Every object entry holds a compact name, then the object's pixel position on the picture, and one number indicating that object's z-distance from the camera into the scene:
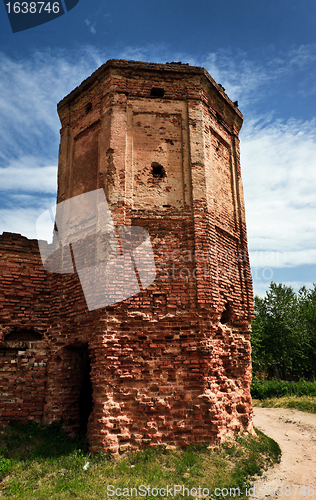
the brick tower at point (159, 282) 6.31
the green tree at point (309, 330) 25.02
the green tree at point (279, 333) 23.23
